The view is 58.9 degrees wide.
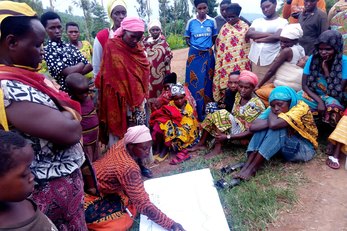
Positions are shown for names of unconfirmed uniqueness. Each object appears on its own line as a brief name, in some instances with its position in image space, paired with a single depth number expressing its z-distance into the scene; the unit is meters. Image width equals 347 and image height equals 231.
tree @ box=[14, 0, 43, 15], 17.06
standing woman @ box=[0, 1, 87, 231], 1.19
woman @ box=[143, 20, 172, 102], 4.59
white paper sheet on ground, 2.30
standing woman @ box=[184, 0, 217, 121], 4.54
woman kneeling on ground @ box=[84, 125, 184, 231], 2.17
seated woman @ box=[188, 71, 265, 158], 3.54
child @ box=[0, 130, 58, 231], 1.01
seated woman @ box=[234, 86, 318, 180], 2.96
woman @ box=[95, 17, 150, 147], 3.16
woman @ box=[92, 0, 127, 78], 3.50
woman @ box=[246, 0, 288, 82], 3.92
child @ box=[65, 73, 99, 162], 2.94
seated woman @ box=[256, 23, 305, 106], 3.58
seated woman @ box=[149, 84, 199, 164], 3.78
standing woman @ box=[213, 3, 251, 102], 4.27
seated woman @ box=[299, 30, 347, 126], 3.10
